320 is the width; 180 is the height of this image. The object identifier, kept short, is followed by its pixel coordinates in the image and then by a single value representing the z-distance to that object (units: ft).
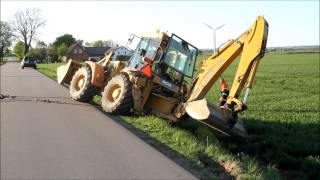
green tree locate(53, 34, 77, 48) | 292.80
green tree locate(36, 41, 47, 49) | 292.74
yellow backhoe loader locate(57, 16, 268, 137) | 22.92
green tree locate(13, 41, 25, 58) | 283.92
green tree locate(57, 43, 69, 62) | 262.64
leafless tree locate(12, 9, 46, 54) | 271.84
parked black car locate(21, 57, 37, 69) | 131.32
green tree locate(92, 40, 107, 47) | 324.94
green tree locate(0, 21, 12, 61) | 264.61
